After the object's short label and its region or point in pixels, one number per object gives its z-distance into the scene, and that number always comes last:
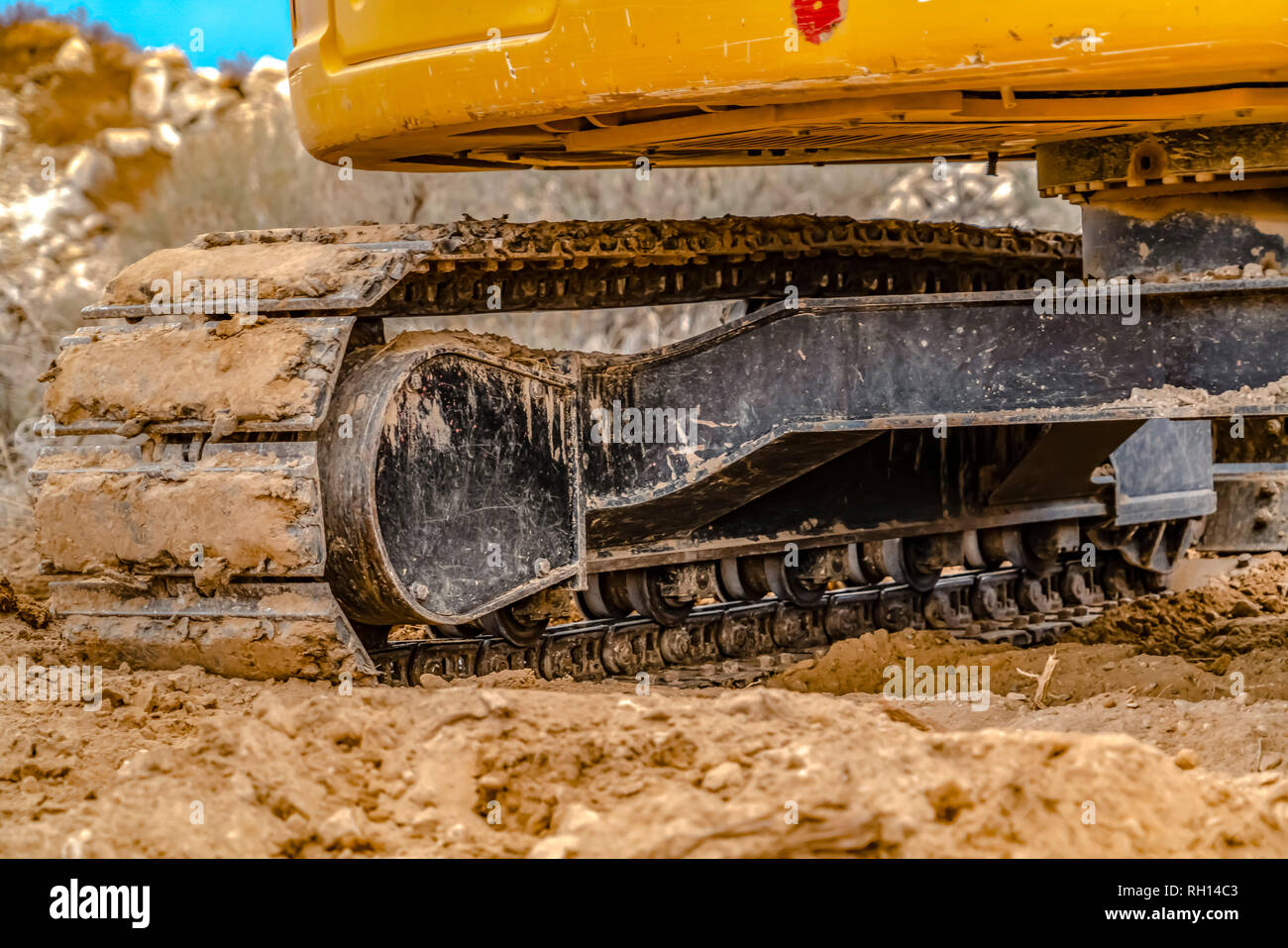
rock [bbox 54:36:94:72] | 20.16
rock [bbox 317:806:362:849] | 2.55
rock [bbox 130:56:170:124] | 20.45
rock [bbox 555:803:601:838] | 2.51
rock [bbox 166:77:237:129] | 20.36
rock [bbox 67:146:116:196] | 19.33
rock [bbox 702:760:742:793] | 2.62
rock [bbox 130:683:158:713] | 3.88
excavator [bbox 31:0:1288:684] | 3.85
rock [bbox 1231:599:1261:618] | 6.72
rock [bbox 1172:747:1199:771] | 2.91
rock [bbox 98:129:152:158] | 19.95
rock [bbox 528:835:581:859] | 2.39
